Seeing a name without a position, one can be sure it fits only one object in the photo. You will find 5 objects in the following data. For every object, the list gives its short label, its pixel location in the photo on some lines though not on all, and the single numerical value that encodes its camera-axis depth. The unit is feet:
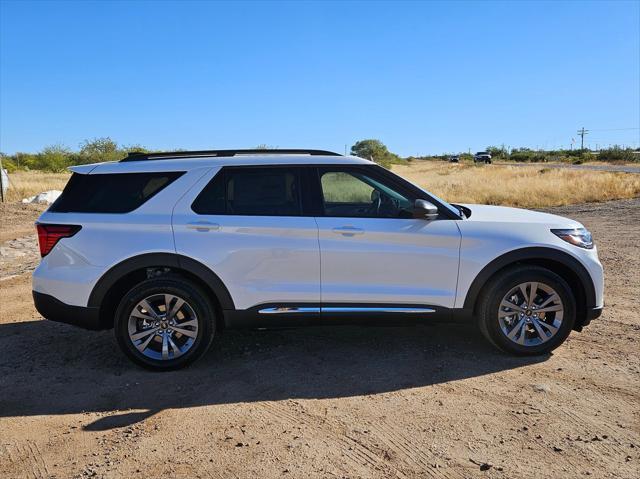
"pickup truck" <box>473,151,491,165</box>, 234.42
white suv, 13.75
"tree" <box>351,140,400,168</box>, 187.40
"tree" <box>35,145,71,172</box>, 157.48
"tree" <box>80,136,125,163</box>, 128.36
